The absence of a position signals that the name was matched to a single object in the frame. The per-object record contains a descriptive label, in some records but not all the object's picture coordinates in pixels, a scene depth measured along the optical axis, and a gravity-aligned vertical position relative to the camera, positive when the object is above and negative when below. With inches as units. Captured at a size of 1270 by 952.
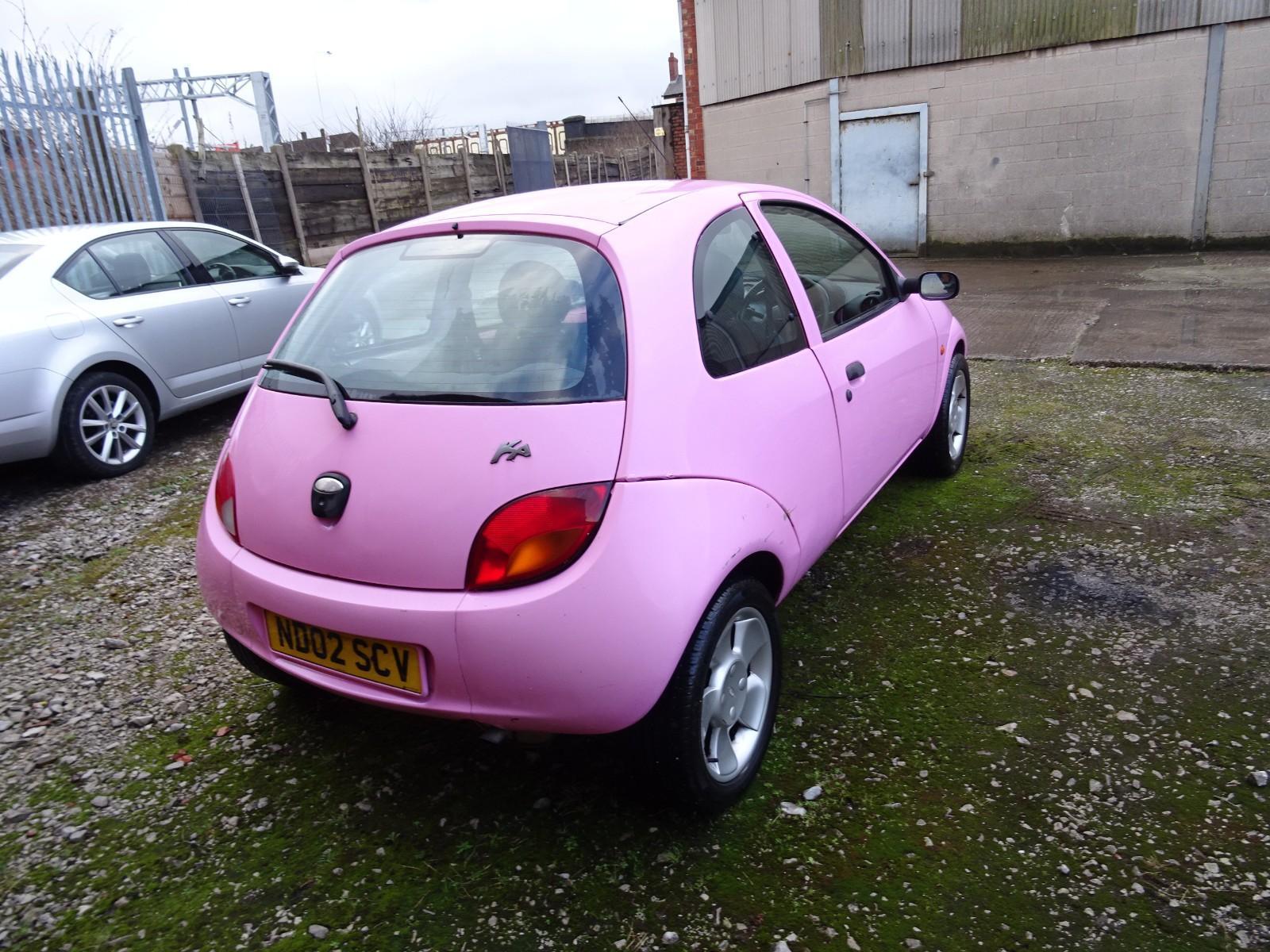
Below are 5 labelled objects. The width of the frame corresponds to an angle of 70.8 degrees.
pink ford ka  81.8 -26.6
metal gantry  1175.0 +177.4
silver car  201.8 -22.8
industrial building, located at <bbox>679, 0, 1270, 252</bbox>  446.9 +24.5
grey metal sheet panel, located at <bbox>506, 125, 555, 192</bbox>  786.2 +37.0
